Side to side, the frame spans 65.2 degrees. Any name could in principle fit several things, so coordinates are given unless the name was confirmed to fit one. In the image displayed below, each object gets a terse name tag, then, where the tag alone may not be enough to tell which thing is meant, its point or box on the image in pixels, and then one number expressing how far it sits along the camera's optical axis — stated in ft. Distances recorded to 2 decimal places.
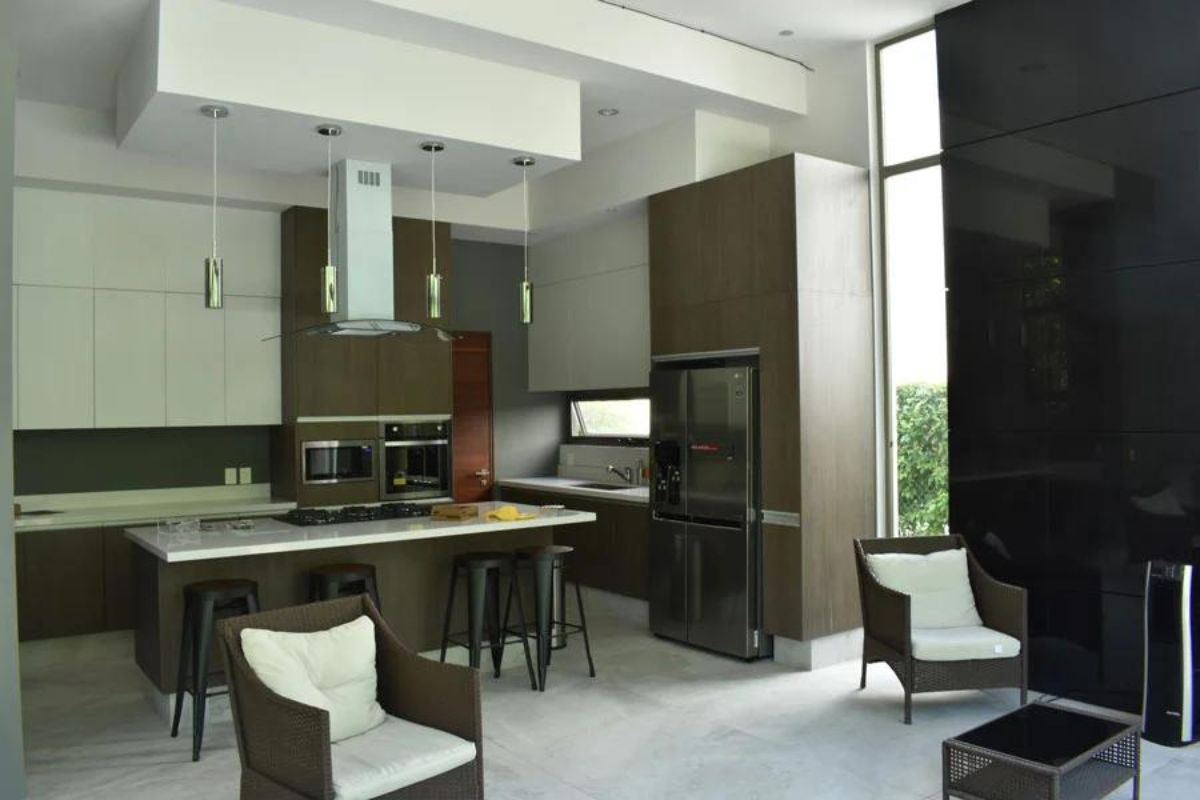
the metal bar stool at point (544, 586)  16.60
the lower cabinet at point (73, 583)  18.83
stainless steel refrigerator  18.31
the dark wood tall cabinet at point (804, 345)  17.75
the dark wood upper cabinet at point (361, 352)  21.49
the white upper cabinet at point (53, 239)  19.58
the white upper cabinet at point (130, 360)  20.38
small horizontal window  25.35
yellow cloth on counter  16.99
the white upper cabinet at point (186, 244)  21.15
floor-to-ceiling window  18.37
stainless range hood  17.53
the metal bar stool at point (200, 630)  13.74
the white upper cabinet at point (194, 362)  21.15
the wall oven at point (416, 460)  22.71
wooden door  26.81
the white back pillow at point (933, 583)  15.67
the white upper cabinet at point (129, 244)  20.36
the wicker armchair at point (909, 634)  14.79
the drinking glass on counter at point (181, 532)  14.94
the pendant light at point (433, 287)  16.37
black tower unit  13.69
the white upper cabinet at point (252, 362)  21.79
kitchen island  14.90
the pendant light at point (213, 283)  13.74
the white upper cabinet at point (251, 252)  21.77
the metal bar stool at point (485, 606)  16.35
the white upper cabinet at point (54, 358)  19.58
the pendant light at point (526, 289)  17.11
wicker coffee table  10.24
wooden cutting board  16.98
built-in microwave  21.66
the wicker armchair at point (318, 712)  9.03
